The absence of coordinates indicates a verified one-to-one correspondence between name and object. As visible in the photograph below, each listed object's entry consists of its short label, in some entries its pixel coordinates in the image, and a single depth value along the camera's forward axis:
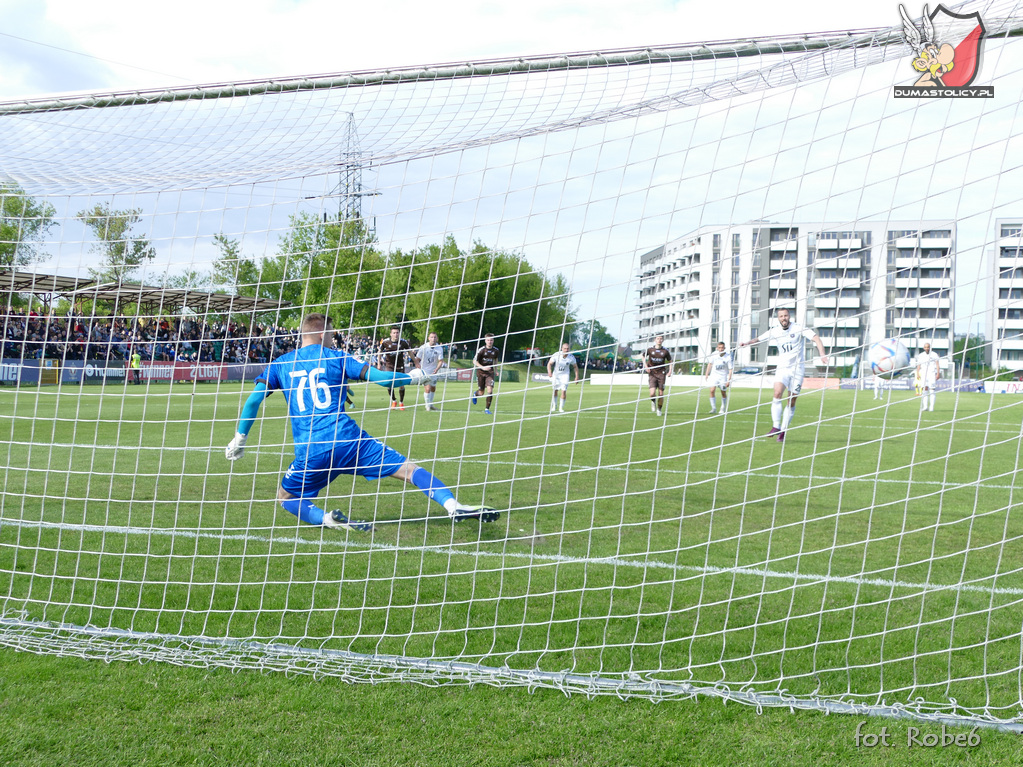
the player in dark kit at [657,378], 15.68
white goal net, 3.29
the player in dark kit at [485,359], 14.87
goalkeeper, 4.97
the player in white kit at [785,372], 9.75
